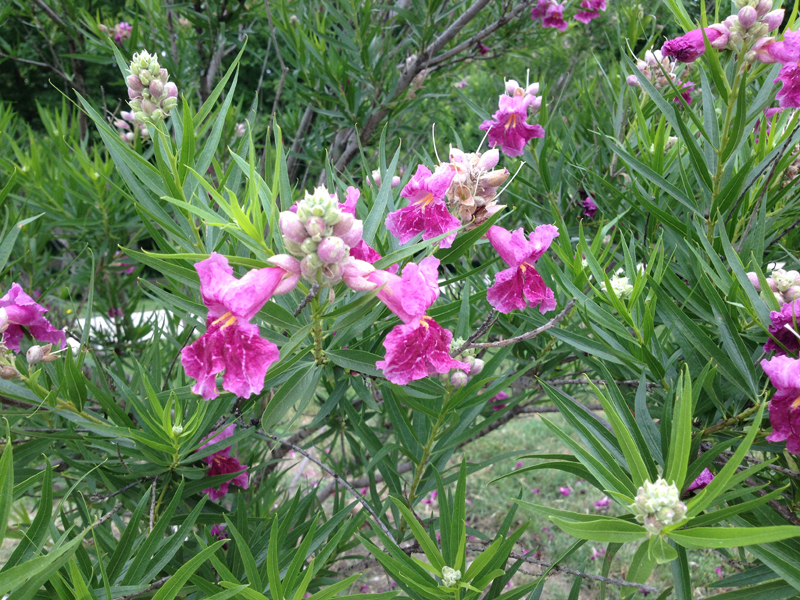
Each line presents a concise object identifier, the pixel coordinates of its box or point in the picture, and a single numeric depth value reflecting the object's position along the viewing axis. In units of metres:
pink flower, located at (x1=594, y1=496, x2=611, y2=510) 1.14
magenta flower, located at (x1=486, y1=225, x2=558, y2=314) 0.33
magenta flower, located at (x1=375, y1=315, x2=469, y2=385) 0.29
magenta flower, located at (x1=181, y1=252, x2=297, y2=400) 0.27
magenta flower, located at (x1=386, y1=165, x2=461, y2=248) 0.31
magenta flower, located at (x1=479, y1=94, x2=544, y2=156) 0.47
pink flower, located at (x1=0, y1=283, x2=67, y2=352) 0.39
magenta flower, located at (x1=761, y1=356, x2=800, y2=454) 0.28
